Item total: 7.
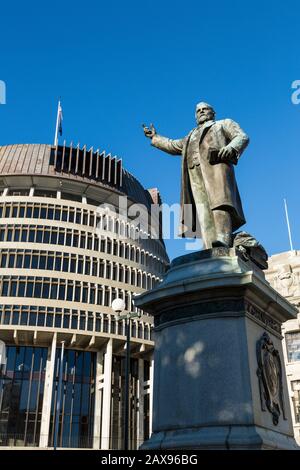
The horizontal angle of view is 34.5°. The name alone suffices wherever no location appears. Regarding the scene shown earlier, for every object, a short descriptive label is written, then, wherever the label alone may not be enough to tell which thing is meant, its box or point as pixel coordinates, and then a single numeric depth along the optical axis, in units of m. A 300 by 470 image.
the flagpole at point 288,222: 59.15
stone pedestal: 5.86
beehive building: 55.81
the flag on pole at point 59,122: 71.06
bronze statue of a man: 7.78
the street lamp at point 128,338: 15.06
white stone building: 46.63
